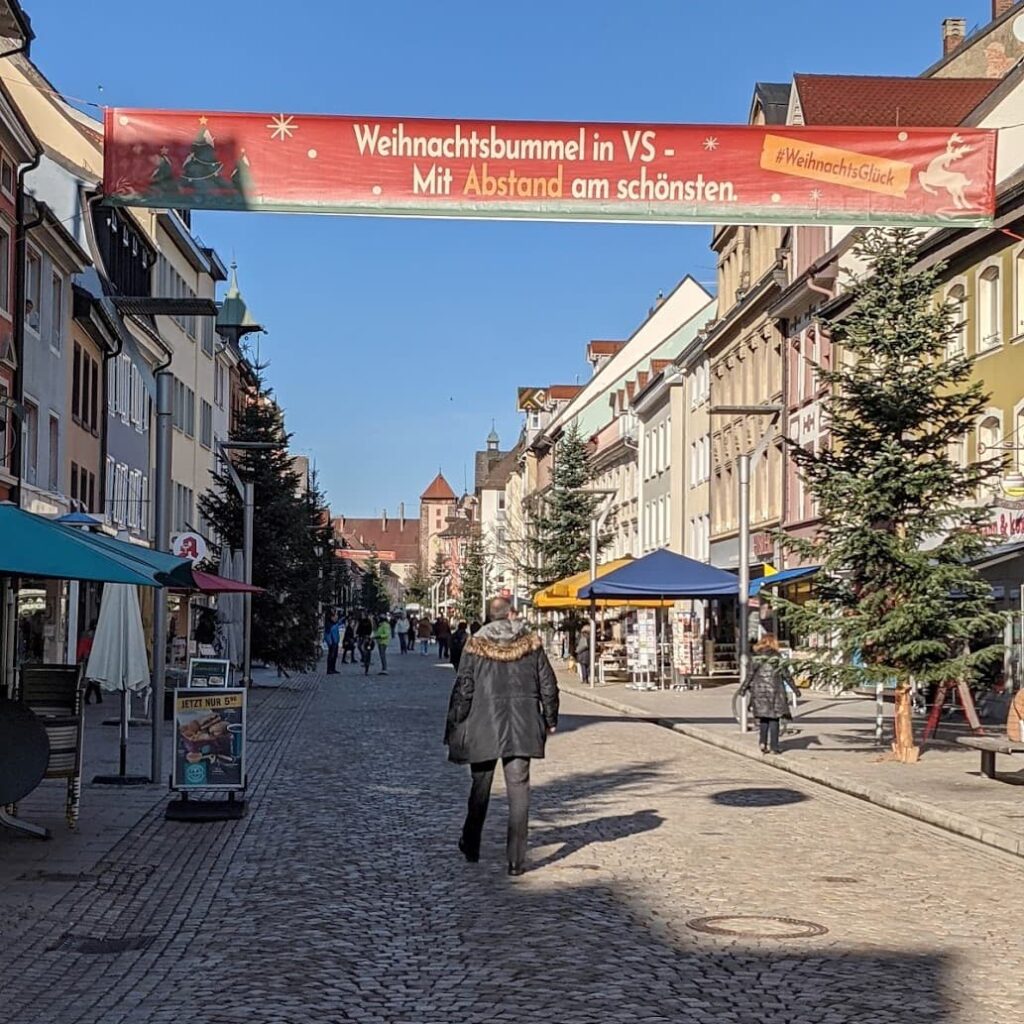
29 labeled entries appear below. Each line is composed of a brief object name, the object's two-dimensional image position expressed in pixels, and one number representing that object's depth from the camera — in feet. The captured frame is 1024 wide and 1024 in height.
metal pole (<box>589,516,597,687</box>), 150.10
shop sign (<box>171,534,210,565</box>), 95.35
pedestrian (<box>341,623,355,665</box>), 245.65
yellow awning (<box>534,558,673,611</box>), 149.34
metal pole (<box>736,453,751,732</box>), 95.96
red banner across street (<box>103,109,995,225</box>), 45.57
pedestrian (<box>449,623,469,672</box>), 167.73
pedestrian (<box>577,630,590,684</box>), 165.37
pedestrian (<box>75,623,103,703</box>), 110.32
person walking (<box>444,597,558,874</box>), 39.73
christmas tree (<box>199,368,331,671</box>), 152.97
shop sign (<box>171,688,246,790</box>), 49.96
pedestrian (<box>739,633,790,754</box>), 73.41
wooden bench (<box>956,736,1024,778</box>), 57.31
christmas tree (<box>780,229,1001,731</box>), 70.18
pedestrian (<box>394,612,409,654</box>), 289.33
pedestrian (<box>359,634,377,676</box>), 184.65
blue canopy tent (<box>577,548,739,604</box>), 108.68
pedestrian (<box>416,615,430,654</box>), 286.05
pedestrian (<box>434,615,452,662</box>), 238.48
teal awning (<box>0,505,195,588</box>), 38.75
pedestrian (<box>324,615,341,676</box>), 193.57
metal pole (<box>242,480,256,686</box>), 130.72
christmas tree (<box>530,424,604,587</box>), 213.05
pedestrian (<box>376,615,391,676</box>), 187.66
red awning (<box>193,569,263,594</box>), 91.19
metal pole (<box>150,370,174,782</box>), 58.39
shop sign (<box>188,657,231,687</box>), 73.51
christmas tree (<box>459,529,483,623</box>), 372.38
